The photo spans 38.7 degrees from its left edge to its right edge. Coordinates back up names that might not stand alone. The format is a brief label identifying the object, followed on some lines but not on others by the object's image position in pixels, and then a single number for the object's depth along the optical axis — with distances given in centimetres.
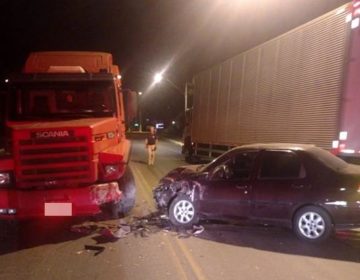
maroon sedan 741
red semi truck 775
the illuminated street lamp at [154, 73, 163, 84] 4026
